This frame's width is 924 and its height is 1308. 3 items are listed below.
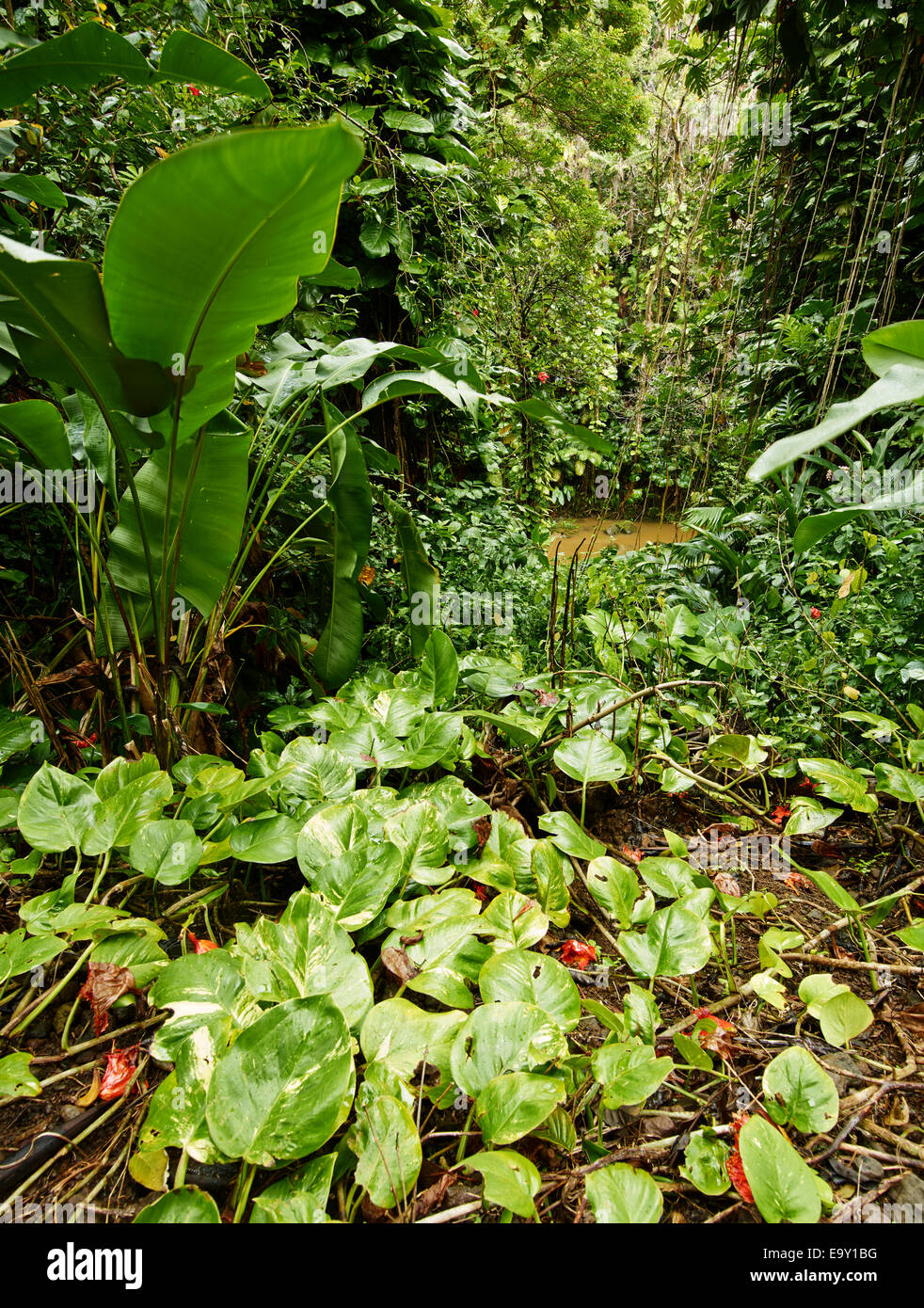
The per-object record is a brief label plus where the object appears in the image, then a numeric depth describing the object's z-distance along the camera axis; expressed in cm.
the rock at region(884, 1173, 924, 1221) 61
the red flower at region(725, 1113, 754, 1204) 59
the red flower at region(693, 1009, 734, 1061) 74
